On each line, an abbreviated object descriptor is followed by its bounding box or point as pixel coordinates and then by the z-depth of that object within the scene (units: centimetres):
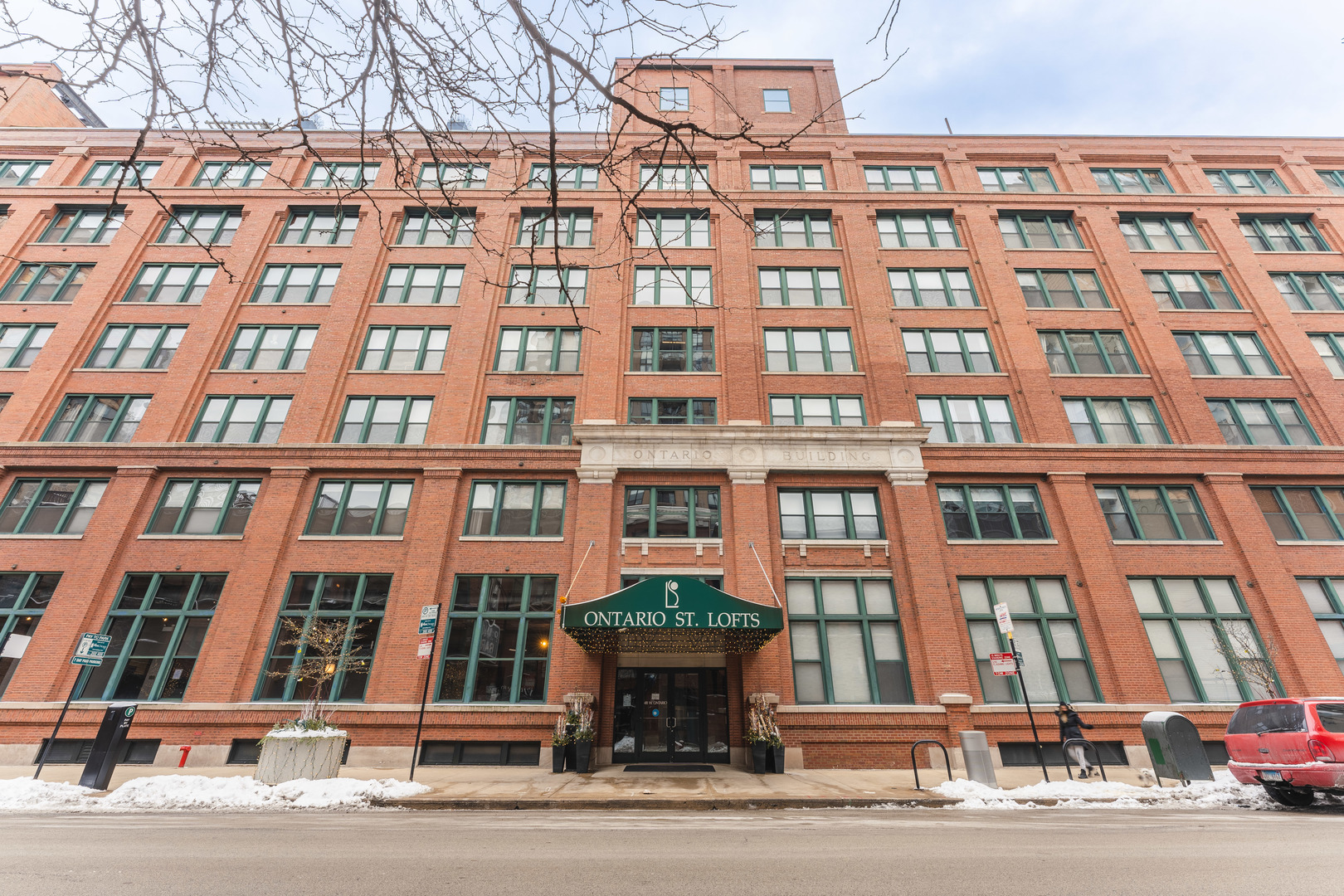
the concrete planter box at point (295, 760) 1243
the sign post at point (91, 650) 1339
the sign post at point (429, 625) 1352
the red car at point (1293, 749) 997
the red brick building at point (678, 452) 1733
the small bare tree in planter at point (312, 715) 1255
